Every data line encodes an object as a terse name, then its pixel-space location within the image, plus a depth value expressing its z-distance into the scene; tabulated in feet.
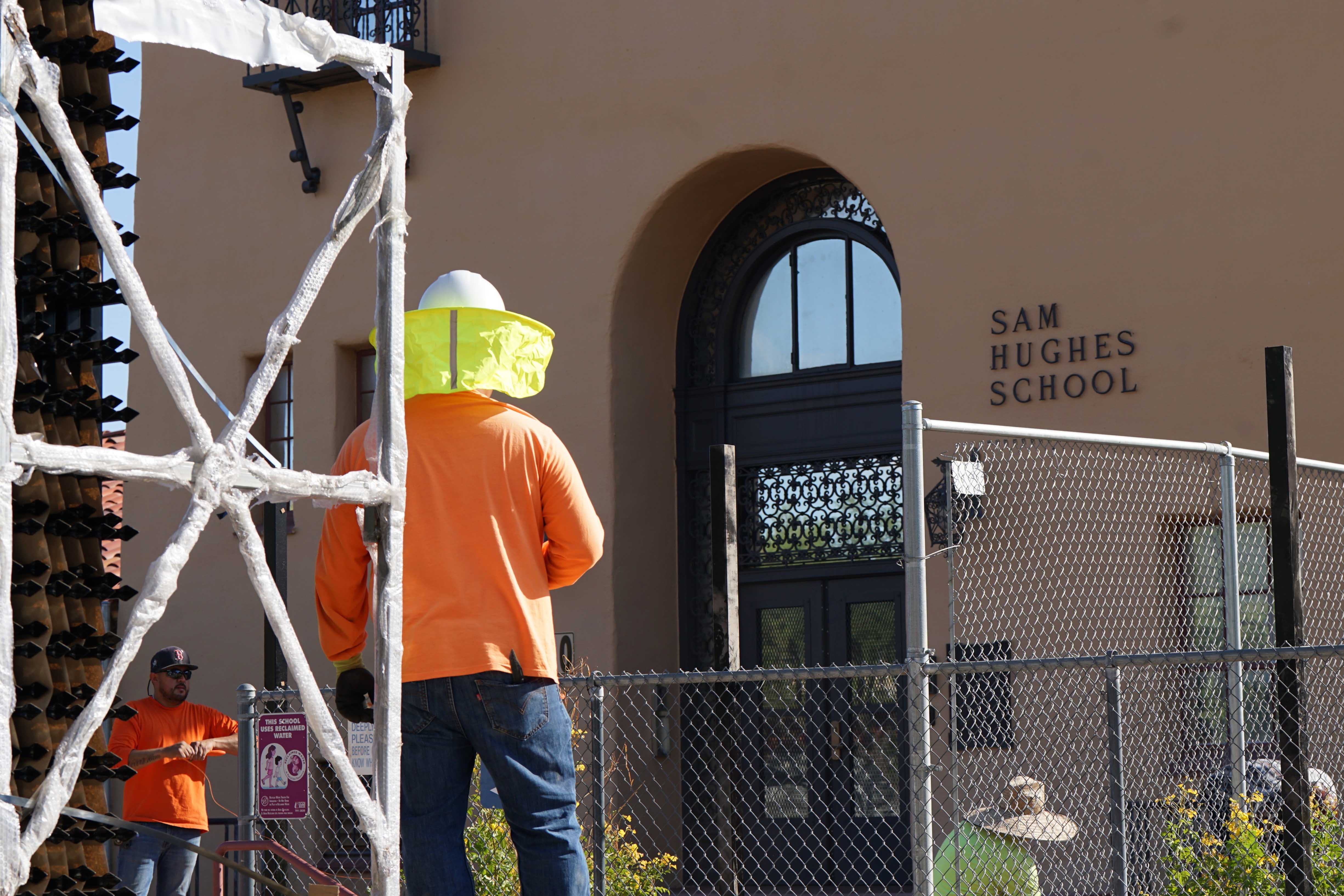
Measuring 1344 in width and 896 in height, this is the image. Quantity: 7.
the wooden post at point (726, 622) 43.27
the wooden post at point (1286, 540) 41.24
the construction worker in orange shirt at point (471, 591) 26.81
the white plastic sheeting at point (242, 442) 19.75
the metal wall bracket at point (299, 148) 87.20
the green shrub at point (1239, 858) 42.88
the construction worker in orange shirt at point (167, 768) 52.11
